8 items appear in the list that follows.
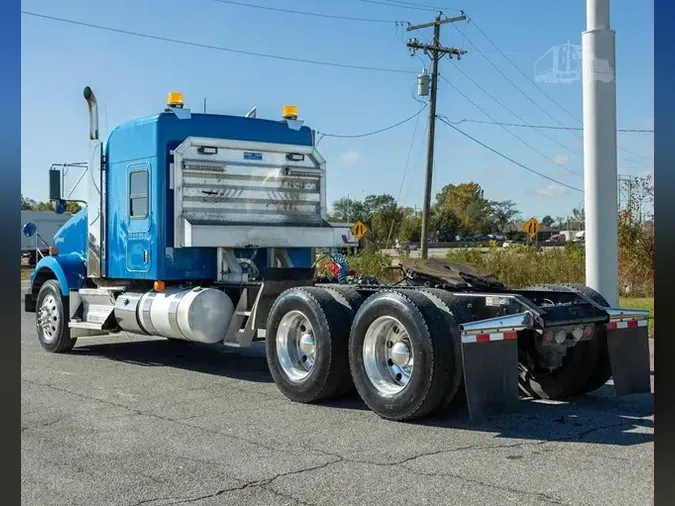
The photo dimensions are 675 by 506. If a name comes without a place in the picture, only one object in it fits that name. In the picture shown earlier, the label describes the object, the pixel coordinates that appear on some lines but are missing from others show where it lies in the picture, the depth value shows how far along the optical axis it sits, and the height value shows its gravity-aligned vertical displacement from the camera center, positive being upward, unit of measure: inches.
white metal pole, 404.2 +59.4
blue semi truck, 273.7 -11.9
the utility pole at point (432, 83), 1298.0 +302.9
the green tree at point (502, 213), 3356.3 +221.7
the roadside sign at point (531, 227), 1081.6 +52.6
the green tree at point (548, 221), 2902.3 +165.9
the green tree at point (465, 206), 3094.7 +239.3
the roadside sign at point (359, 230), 993.3 +46.2
